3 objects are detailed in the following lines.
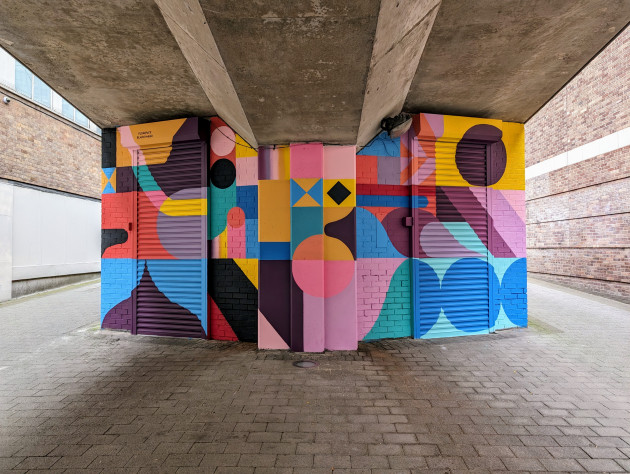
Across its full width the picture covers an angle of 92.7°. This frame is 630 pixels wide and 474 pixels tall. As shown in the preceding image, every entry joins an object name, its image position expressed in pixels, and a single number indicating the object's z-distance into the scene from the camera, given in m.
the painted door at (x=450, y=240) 5.20
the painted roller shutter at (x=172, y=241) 5.24
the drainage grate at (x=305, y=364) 4.03
